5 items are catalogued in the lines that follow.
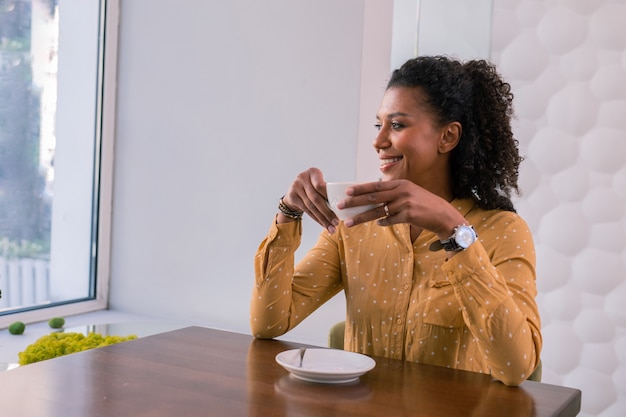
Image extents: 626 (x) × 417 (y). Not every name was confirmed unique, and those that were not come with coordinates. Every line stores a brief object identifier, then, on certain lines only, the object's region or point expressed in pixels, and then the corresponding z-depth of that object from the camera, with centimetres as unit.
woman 139
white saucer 120
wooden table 106
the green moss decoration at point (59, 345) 183
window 326
